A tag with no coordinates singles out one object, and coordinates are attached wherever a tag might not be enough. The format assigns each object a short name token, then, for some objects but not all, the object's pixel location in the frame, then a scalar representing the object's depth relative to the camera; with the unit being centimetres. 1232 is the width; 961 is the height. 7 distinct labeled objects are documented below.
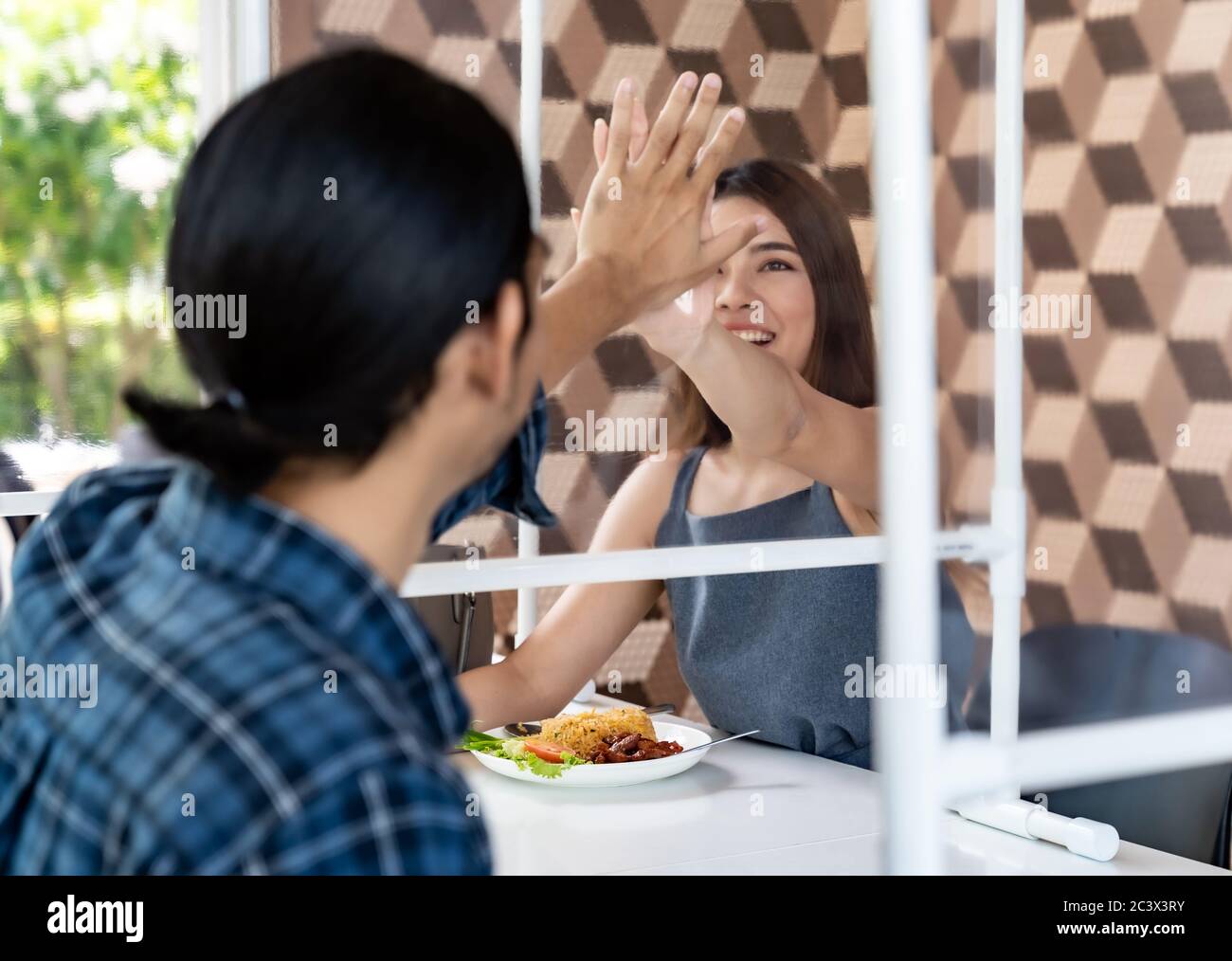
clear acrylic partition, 108
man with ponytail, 60
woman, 134
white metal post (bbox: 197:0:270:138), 131
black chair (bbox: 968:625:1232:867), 108
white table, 127
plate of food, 149
